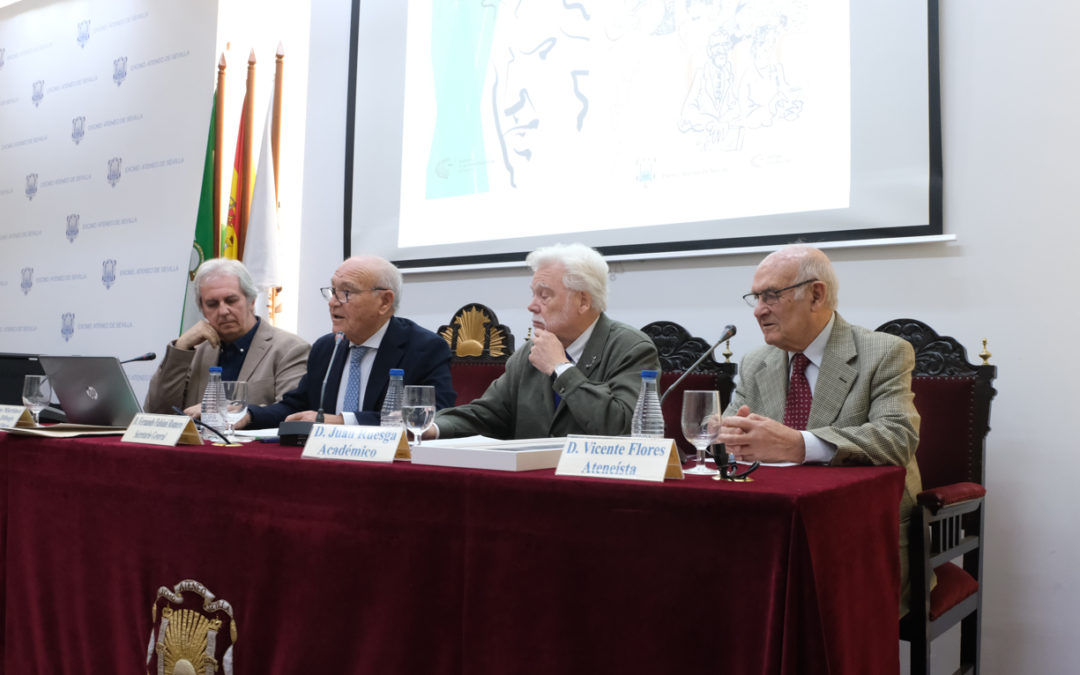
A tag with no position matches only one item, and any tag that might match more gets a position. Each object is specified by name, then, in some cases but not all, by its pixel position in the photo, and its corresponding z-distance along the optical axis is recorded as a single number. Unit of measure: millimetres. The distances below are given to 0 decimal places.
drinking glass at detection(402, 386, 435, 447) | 1495
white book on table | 1232
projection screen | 2605
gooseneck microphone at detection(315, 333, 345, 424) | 2443
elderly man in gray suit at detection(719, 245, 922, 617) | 1517
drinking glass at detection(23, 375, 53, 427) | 1973
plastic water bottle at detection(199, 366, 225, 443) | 1763
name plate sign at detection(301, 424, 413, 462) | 1383
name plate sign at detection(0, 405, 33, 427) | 1870
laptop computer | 1931
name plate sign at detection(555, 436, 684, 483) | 1136
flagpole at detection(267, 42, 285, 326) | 3952
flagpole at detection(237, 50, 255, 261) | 3967
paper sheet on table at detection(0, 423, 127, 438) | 1736
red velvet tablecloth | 1023
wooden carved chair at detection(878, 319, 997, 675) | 1615
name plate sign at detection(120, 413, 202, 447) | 1632
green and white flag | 3871
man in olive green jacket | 2037
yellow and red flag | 3949
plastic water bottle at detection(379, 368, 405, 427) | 1633
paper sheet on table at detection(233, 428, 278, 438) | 1854
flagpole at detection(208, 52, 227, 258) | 3994
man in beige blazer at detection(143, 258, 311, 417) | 2742
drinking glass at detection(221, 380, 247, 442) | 1738
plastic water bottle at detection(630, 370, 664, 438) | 1408
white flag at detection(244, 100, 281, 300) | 3773
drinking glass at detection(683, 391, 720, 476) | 1309
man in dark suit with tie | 2414
